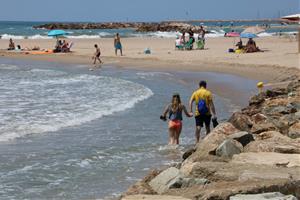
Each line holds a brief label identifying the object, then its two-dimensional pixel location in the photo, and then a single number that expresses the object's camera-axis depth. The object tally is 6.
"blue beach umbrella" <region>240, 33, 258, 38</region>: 60.78
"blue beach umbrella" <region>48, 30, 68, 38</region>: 74.87
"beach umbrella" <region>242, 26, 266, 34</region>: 63.13
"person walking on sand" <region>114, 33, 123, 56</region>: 64.00
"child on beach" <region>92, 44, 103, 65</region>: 56.91
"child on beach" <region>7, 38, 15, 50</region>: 79.04
